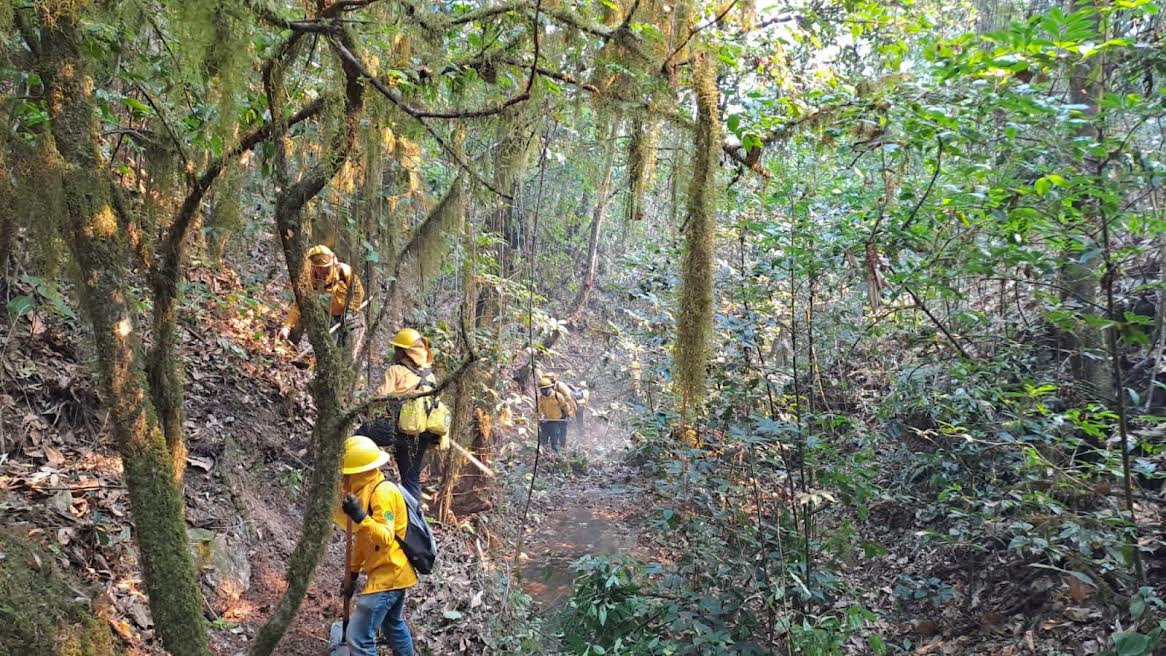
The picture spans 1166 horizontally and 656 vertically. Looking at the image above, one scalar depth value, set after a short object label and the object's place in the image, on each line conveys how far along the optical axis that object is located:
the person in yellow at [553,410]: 12.30
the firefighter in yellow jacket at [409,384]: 6.16
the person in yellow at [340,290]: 7.09
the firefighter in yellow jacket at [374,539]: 4.50
